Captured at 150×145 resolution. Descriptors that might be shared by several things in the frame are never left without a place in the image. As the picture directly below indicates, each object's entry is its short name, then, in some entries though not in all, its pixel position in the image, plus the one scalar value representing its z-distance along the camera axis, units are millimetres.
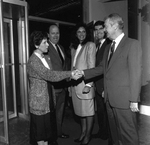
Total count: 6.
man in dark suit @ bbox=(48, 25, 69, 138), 2934
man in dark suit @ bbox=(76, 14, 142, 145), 1932
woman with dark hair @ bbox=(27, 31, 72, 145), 2289
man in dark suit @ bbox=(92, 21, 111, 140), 2916
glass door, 4156
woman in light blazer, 2678
